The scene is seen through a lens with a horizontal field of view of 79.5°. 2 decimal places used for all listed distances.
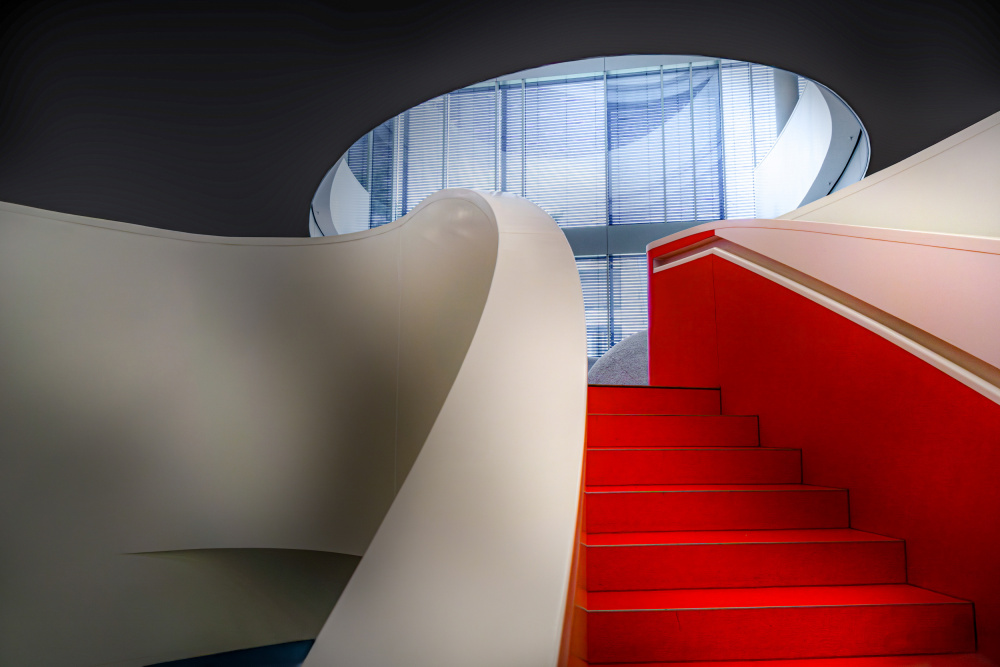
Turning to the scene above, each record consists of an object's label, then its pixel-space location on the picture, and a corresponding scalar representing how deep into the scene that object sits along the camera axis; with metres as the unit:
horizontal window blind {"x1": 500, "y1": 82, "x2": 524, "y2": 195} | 9.85
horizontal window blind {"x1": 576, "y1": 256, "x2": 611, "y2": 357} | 9.19
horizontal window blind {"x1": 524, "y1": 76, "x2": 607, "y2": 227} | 9.58
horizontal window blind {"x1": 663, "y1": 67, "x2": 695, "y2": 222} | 9.23
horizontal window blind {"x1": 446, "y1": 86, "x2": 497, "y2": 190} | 9.94
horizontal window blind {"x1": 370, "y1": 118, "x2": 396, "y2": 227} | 10.14
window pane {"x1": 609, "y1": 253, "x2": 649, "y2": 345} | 9.10
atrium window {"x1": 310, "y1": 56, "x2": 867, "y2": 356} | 9.12
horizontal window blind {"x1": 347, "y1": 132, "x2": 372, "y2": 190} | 10.08
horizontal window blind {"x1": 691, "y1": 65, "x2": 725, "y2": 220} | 9.13
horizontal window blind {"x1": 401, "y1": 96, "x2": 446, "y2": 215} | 10.09
